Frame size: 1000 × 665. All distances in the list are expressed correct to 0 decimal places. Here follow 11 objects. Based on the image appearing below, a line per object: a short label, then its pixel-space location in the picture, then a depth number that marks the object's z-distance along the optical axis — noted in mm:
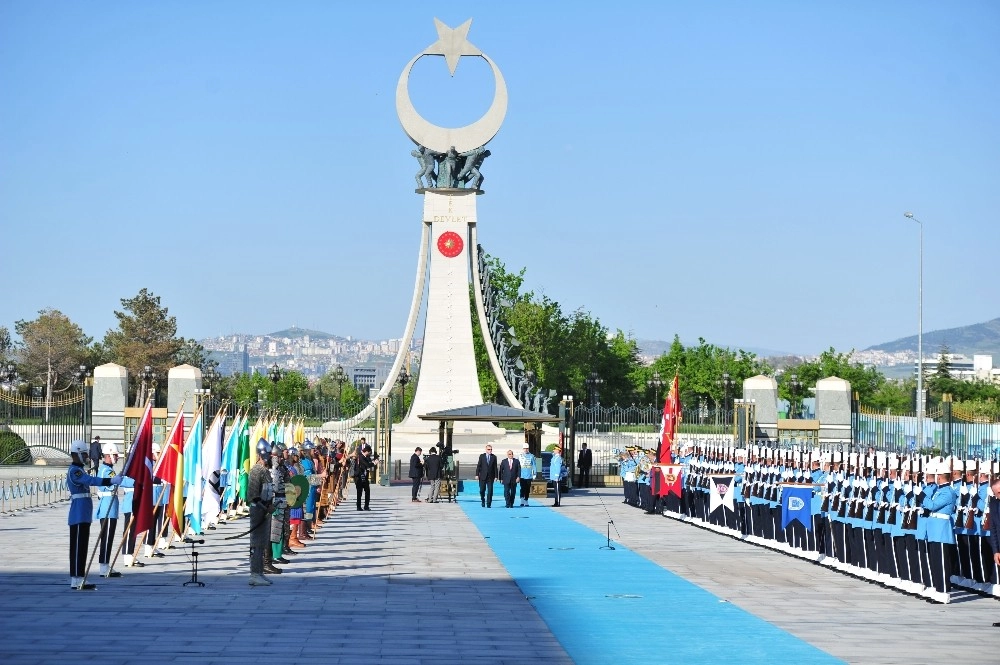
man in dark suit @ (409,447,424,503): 34219
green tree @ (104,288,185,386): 86125
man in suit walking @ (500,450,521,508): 33406
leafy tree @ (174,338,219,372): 94081
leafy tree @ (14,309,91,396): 89688
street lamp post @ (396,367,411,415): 61719
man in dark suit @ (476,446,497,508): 33562
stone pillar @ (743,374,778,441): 47438
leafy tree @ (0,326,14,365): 94625
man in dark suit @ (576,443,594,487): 42250
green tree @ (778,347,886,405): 96475
